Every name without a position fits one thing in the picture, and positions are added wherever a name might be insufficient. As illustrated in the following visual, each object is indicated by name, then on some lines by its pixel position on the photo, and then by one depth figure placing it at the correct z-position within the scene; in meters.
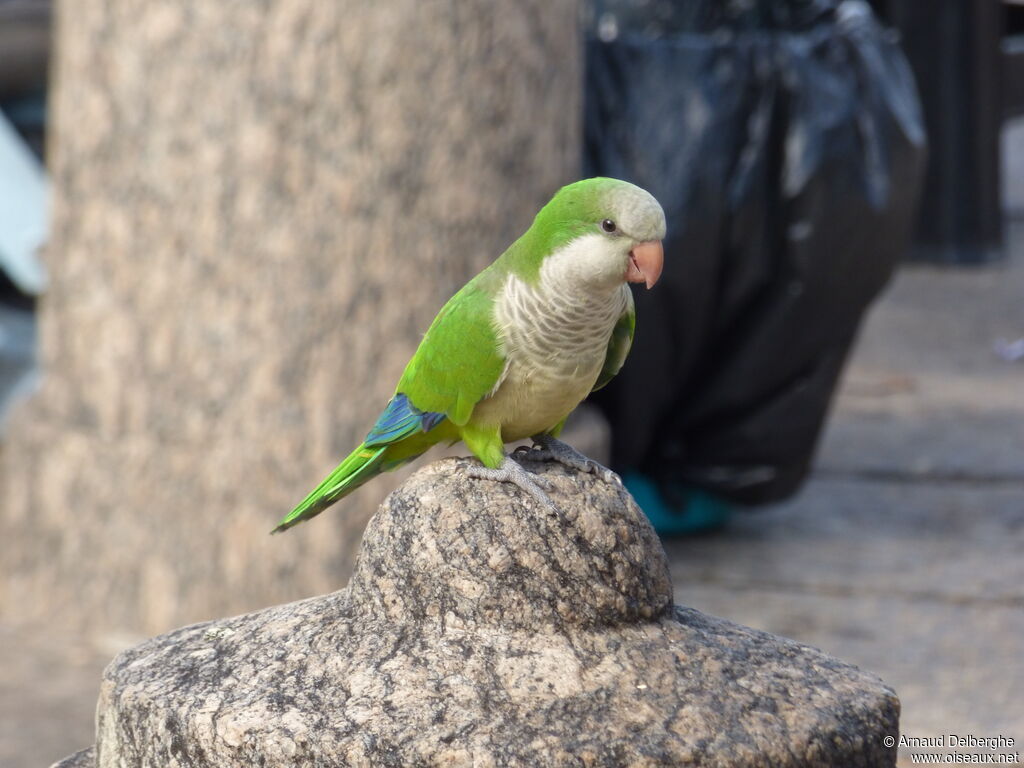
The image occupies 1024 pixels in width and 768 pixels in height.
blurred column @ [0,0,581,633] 7.37
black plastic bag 8.60
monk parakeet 3.82
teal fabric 9.70
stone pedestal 3.41
